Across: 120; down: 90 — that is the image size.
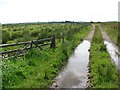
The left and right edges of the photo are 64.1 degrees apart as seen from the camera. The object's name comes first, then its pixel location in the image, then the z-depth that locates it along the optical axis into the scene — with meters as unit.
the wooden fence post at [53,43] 7.48
